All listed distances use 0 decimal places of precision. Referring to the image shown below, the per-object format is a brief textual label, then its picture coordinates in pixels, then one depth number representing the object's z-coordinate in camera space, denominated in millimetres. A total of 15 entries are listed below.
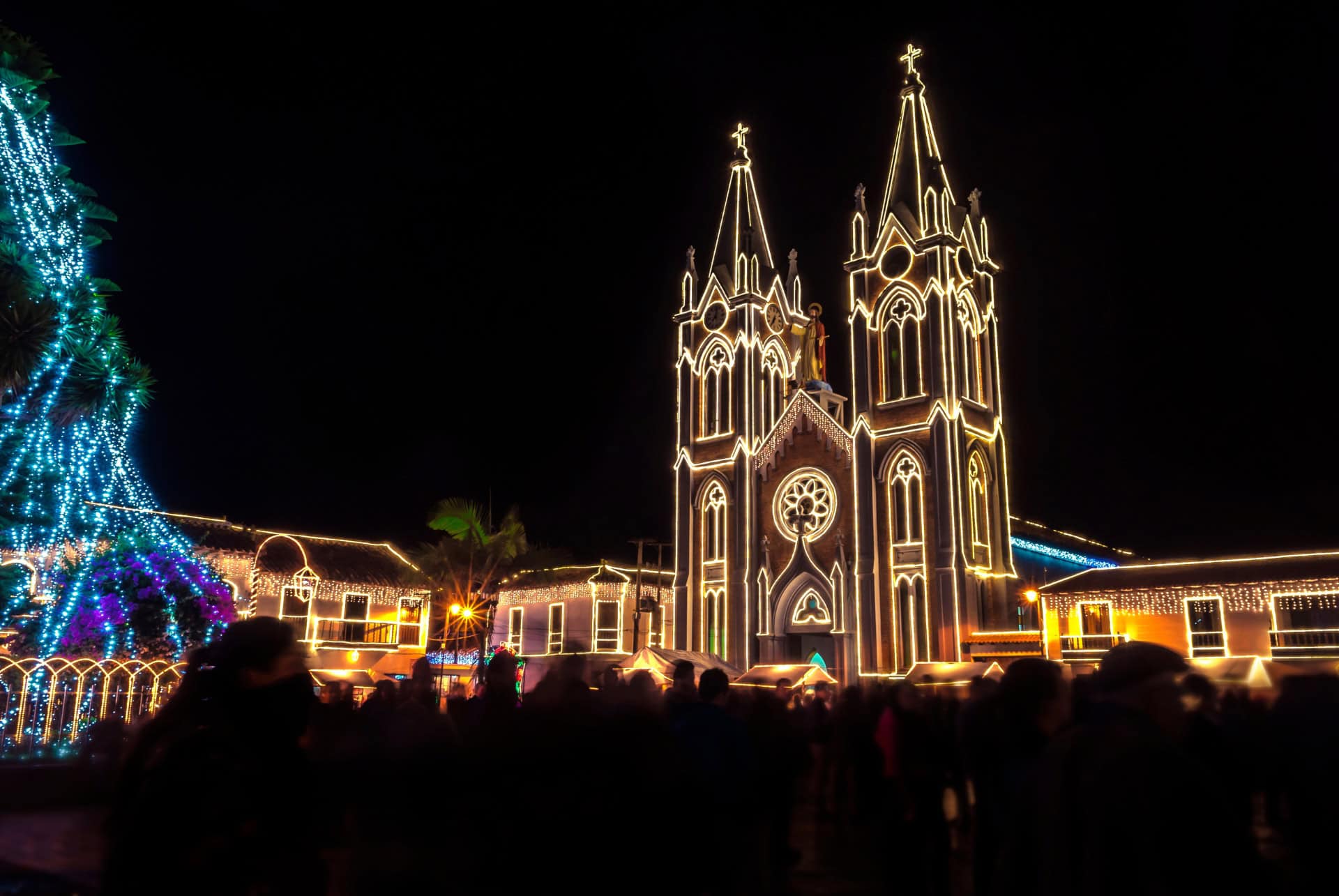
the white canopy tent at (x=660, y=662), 28983
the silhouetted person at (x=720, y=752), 4386
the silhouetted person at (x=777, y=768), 8586
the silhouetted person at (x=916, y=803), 8438
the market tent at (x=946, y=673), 32219
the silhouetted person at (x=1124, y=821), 2707
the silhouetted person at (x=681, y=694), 5953
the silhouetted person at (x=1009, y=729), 5012
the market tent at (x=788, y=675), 32069
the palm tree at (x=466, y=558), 42969
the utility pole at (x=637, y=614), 38875
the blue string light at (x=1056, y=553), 41594
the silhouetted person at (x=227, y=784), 2857
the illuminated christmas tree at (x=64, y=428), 13422
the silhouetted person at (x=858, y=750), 10117
